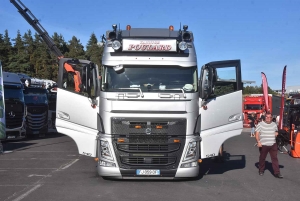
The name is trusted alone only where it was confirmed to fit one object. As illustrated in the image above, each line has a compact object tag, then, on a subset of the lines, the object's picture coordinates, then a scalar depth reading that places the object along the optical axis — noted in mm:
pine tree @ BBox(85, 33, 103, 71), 46338
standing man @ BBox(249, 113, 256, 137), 28603
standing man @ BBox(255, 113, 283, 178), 10492
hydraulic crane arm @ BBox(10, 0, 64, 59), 25606
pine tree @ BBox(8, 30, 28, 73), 46688
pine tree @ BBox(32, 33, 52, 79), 50000
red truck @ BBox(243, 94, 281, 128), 39750
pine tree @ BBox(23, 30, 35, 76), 48844
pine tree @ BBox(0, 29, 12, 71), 47306
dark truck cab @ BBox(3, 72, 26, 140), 21031
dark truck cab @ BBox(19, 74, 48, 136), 24109
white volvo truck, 9086
